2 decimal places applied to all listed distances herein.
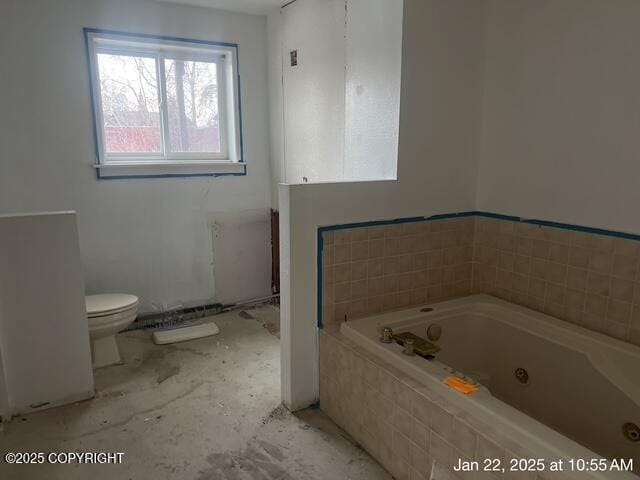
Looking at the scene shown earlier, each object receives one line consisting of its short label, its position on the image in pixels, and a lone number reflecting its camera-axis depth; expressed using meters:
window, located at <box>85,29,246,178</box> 2.81
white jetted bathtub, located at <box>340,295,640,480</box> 1.31
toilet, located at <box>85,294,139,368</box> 2.36
